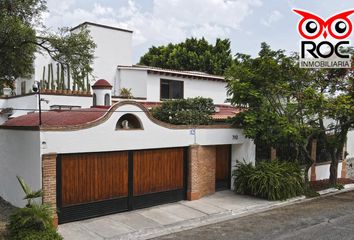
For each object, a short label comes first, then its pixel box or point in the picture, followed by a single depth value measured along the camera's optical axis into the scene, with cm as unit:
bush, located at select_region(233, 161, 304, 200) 1479
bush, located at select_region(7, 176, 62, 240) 860
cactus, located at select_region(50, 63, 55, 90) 2019
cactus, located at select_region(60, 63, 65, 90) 1900
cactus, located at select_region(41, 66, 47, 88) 1984
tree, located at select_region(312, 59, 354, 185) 1505
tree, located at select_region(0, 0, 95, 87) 1145
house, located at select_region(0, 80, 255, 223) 1072
